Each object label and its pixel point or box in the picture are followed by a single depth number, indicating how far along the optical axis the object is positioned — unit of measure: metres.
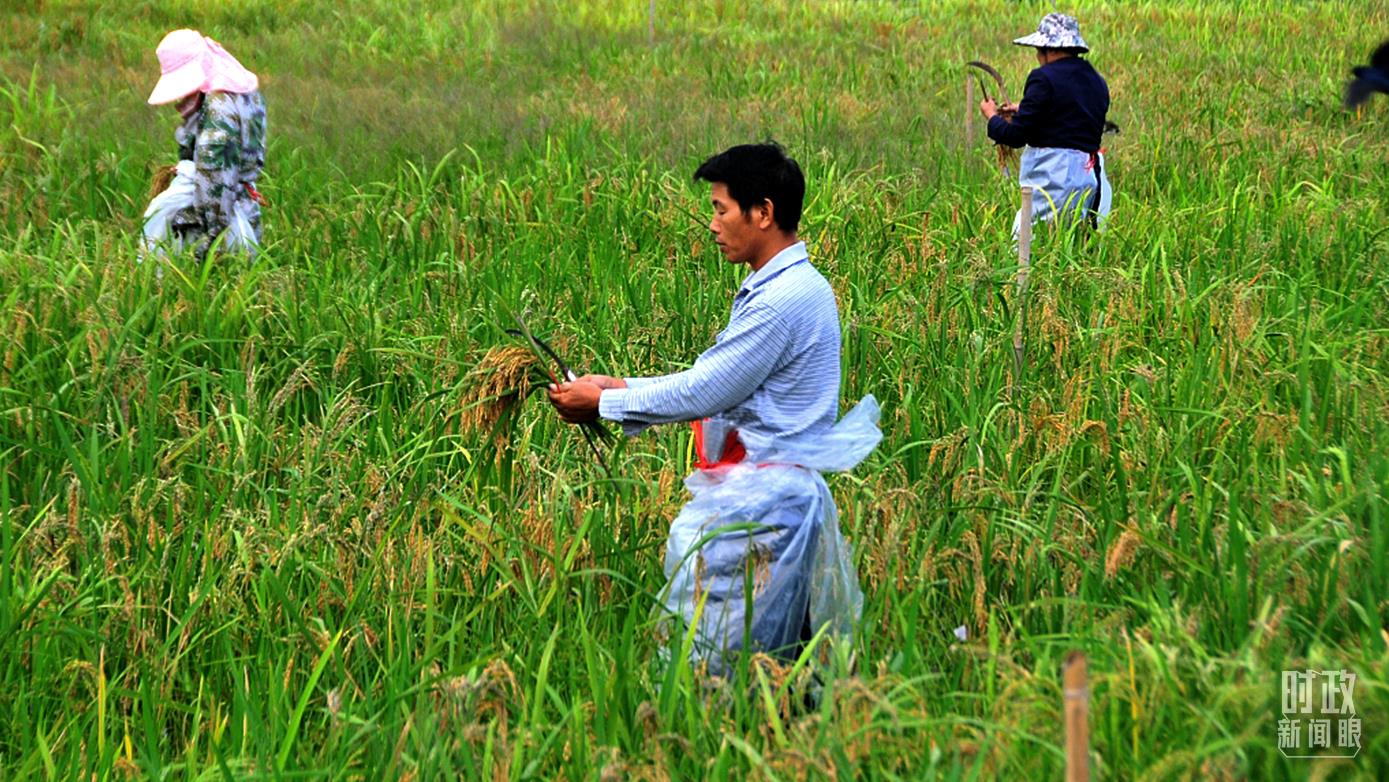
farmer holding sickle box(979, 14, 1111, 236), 11.80
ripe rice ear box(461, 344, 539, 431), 5.94
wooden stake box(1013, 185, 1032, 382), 8.55
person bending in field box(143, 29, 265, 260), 10.53
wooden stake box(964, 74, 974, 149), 14.91
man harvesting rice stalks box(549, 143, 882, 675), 5.57
